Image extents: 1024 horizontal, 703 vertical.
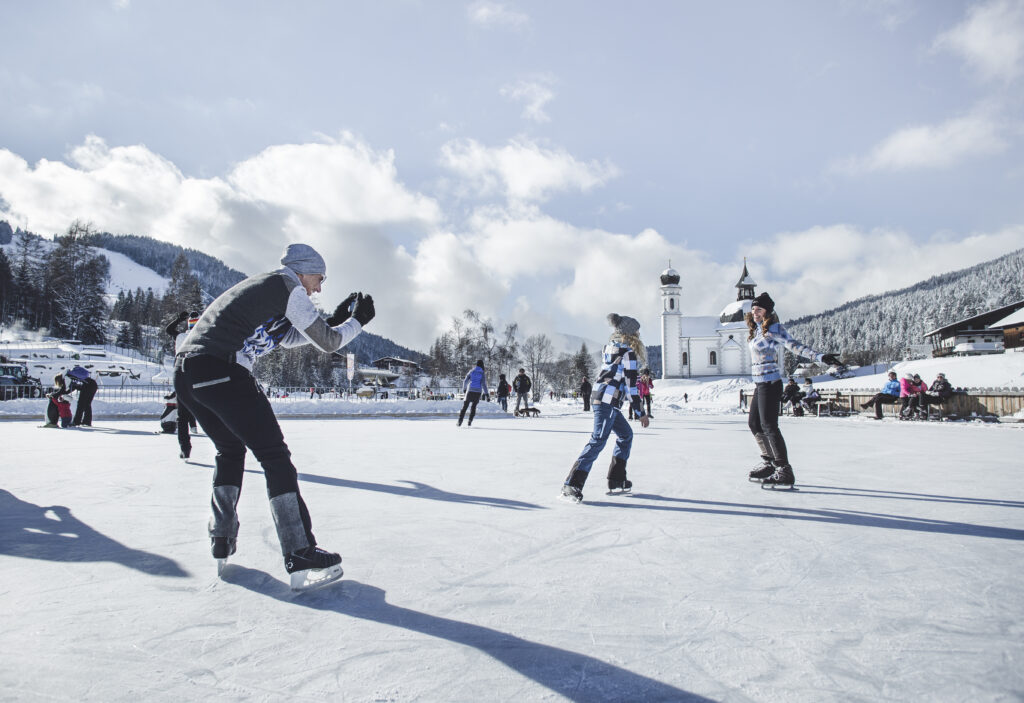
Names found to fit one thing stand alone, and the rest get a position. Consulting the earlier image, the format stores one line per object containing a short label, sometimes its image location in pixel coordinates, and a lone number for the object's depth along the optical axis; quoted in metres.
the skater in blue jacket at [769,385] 4.95
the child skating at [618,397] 4.62
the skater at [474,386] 14.12
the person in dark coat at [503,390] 22.34
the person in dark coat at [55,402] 12.62
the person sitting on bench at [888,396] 18.06
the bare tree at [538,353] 80.72
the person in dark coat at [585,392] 21.62
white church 73.62
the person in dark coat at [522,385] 20.08
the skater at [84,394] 12.61
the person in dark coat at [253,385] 2.52
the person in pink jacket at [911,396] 17.03
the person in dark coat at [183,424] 6.70
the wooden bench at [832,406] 20.53
